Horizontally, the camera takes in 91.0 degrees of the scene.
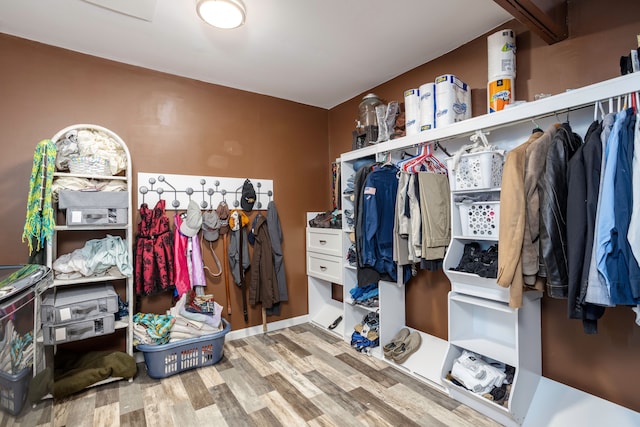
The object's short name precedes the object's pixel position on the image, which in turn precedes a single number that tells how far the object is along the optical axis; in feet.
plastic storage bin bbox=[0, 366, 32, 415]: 2.98
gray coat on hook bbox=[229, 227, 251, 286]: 10.11
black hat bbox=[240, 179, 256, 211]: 10.37
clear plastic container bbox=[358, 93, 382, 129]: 9.99
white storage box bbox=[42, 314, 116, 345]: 6.72
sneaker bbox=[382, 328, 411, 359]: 8.36
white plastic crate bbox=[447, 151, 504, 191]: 6.10
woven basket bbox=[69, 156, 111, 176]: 7.27
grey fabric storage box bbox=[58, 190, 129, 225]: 7.00
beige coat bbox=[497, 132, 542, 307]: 5.25
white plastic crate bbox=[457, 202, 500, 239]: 6.22
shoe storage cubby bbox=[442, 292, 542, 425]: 5.84
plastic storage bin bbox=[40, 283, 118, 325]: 6.73
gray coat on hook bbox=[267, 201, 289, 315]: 10.82
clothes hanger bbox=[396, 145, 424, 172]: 8.03
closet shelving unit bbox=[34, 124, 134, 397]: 7.15
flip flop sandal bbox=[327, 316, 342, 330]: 10.80
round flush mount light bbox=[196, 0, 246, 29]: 5.98
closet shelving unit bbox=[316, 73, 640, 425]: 5.59
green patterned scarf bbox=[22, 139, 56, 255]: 6.70
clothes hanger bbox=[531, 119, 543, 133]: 6.04
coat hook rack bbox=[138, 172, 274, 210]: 9.05
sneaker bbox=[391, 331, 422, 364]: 8.09
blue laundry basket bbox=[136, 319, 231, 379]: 7.71
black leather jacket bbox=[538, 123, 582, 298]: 4.92
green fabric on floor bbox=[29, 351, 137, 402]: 6.92
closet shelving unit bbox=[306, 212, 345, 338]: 10.23
